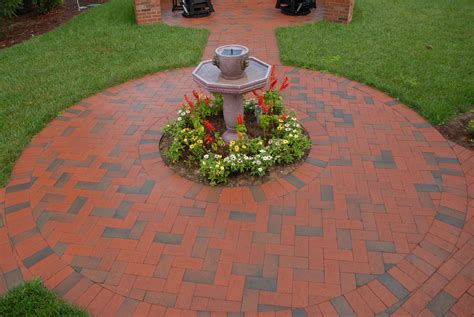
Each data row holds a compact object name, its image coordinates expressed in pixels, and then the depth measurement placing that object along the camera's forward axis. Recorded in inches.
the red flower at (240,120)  159.1
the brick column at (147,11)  342.3
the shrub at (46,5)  391.2
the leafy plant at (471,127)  183.0
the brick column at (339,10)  332.5
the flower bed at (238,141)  160.1
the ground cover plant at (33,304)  110.2
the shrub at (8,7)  335.8
